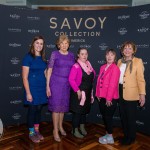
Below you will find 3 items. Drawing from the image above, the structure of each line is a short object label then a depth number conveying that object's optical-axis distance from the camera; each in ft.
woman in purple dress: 9.61
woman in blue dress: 9.55
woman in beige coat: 9.17
